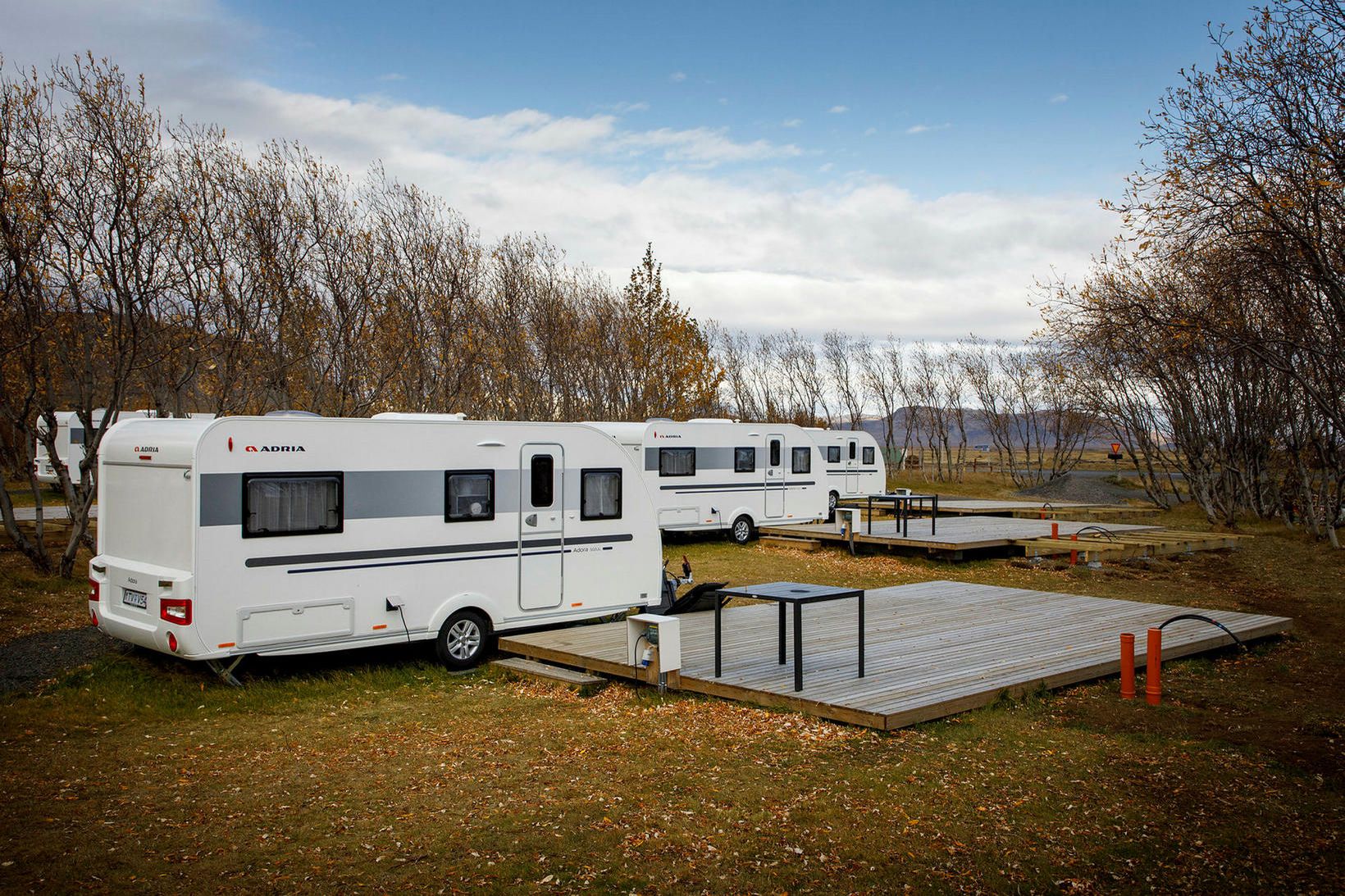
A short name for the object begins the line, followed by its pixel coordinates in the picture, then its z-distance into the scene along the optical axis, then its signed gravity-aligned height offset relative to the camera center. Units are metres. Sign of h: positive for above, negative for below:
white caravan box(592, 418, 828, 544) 22.33 -0.31
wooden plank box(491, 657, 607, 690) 9.39 -2.16
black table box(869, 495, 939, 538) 20.64 -1.14
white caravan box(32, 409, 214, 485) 32.19 +0.51
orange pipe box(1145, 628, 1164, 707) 8.82 -1.92
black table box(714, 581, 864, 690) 8.28 -1.21
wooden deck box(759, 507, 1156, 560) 20.11 -1.65
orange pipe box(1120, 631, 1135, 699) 8.95 -1.93
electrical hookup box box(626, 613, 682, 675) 8.85 -1.70
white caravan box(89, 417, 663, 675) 8.99 -0.77
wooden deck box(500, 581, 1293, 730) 8.27 -1.97
